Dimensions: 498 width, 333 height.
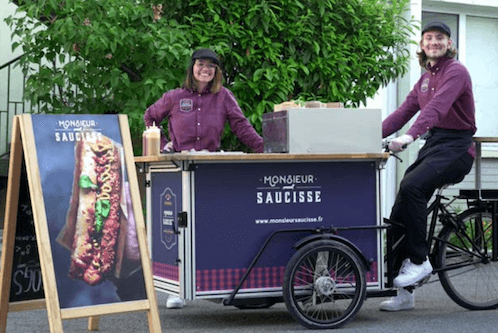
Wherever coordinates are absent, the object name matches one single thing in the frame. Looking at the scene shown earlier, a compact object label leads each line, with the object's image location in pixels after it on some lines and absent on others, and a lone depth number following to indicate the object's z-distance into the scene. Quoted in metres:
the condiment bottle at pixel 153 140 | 7.59
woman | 8.18
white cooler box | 7.39
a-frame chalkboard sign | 6.30
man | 7.70
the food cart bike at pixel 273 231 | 7.20
